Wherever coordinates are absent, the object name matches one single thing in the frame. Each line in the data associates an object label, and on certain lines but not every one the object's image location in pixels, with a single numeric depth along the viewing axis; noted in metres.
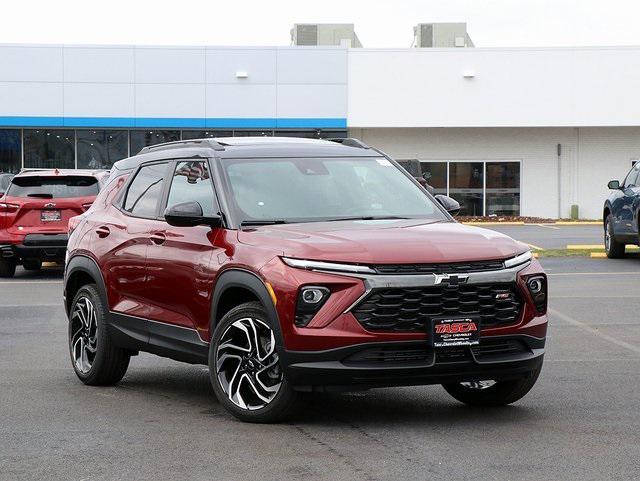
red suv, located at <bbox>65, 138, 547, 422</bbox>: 7.37
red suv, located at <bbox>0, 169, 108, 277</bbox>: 20.36
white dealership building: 43.16
